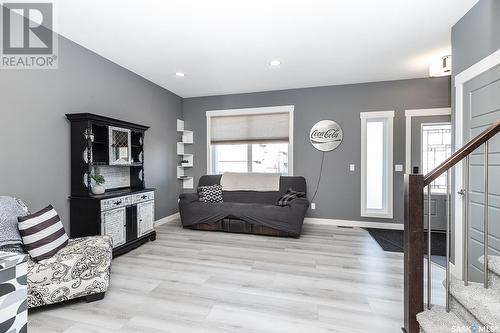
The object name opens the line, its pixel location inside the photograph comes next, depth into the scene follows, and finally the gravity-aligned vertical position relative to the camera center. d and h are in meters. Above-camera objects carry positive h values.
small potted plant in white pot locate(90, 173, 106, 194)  2.98 -0.26
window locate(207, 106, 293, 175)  4.89 +0.52
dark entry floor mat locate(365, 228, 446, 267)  3.09 -1.15
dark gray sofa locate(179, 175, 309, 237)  3.82 -0.80
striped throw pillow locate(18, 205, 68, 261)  1.96 -0.59
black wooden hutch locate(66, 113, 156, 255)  2.84 -0.26
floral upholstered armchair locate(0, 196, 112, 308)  1.88 -0.86
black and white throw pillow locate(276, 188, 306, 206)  4.05 -0.55
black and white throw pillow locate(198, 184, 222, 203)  4.45 -0.54
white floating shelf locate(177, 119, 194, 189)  5.27 +0.20
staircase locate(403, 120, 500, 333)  1.46 -0.74
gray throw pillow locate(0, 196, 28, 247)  1.89 -0.45
